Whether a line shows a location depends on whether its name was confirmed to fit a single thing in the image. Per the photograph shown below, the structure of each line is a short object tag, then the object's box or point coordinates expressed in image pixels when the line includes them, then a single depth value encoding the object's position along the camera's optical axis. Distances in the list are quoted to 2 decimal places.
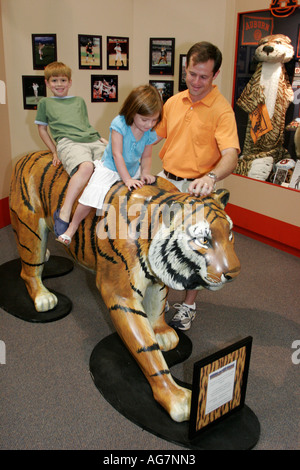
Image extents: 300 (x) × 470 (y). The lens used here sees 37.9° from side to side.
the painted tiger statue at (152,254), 1.67
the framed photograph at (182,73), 4.28
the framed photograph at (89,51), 4.06
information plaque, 1.67
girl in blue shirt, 1.95
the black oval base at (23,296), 2.68
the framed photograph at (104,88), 4.25
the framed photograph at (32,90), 4.07
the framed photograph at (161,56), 4.26
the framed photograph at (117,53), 4.20
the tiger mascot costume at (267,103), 3.75
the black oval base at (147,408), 1.79
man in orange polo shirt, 2.26
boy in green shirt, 2.21
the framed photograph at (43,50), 3.96
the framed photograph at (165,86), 4.40
